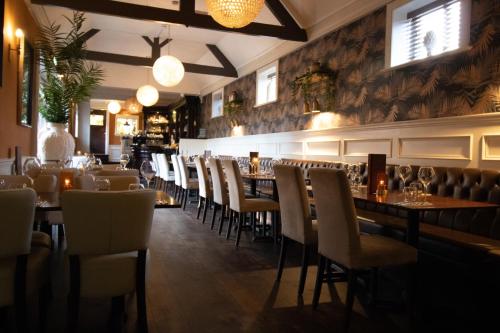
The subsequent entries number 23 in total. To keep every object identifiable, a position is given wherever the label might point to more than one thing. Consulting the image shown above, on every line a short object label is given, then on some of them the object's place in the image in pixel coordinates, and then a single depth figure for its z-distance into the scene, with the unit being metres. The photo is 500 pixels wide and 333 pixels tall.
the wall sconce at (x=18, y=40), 4.83
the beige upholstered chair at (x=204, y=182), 5.82
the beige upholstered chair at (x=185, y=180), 6.90
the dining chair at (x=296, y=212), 3.00
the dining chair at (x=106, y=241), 1.87
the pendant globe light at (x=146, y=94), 9.27
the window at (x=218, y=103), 11.18
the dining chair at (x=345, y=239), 2.40
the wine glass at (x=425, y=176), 2.88
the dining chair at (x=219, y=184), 5.04
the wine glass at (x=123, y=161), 4.48
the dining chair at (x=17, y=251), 1.73
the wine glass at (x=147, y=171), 3.08
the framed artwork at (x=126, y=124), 19.68
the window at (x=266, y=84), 8.21
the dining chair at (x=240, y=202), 4.45
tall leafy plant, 5.76
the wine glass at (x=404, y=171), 3.33
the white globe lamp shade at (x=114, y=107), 13.66
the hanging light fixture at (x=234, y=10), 4.25
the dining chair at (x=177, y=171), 7.38
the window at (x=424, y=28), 3.93
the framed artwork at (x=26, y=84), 5.10
